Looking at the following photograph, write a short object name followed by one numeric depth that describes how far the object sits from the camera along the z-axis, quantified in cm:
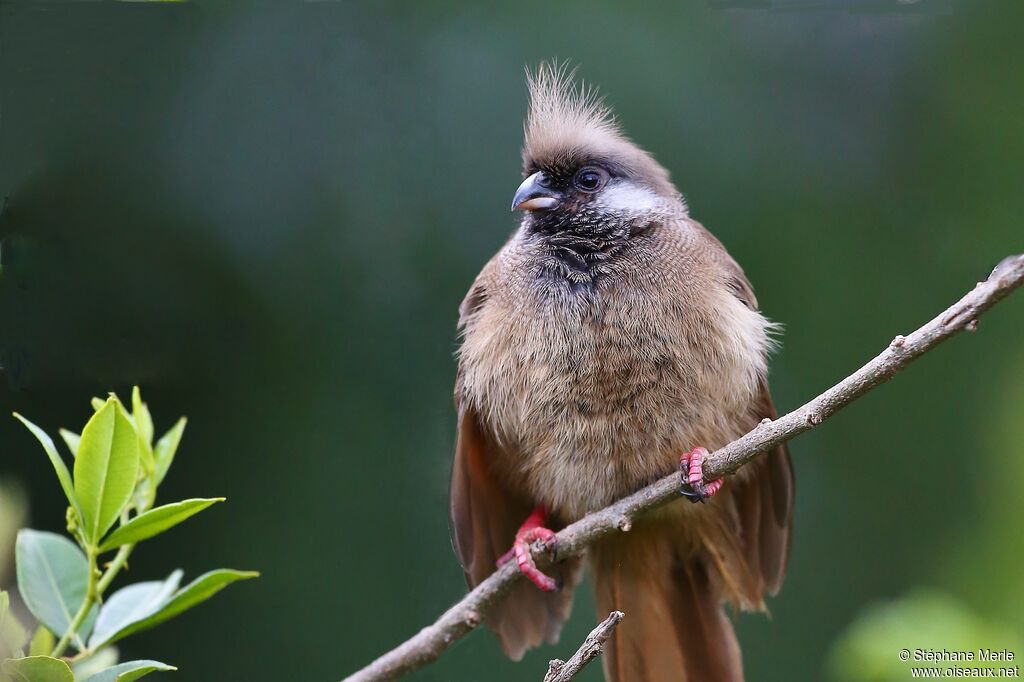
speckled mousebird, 620
